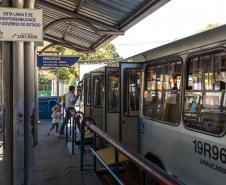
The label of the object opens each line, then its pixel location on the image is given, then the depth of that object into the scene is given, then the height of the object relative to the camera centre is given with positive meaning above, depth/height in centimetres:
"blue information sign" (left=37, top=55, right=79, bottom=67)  873 +120
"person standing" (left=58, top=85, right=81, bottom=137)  683 -37
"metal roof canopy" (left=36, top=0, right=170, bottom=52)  490 +201
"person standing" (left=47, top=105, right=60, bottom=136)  727 -86
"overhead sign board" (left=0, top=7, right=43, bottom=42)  272 +83
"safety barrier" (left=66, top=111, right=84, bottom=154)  514 -78
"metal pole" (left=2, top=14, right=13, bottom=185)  294 -25
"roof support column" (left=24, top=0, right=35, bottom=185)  299 -16
